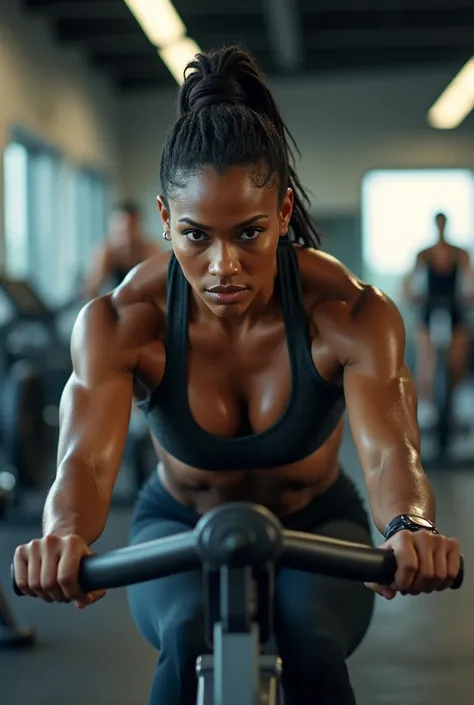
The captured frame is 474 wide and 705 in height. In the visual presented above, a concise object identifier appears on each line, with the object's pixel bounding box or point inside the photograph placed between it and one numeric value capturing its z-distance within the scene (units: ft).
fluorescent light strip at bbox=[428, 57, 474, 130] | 28.89
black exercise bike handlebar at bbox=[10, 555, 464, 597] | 3.42
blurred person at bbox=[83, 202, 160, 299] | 18.71
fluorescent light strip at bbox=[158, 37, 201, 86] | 25.84
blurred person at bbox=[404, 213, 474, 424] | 20.88
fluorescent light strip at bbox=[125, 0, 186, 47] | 21.79
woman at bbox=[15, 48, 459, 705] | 4.20
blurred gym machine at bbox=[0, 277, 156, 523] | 14.30
